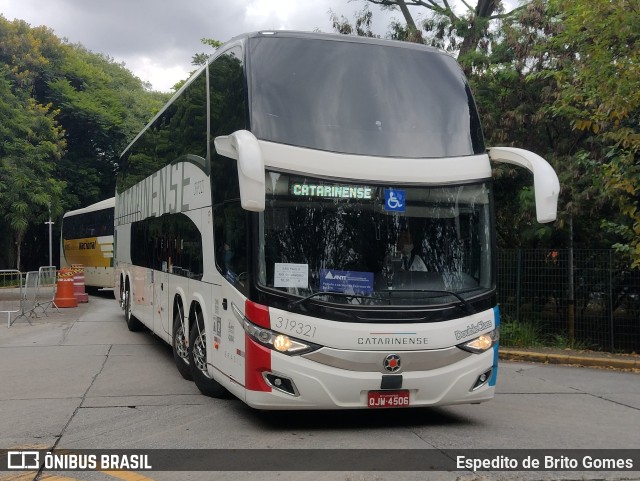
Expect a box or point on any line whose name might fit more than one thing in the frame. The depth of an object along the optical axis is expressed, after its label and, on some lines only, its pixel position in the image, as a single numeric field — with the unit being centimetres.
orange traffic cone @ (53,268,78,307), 2341
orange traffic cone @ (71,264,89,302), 2597
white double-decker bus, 684
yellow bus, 2834
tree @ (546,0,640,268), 1159
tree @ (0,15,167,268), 3350
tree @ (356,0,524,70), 1797
